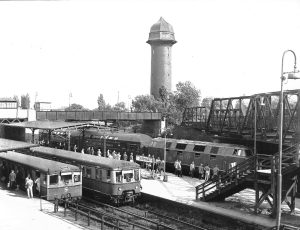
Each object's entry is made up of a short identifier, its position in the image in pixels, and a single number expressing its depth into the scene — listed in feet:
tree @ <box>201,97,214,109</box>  344.90
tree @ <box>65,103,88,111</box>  487.16
